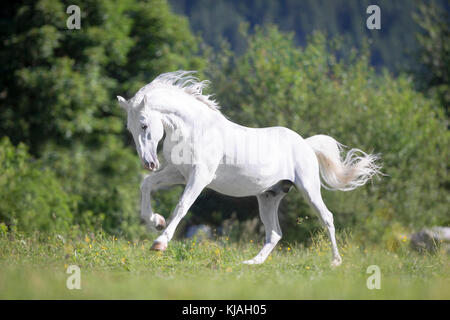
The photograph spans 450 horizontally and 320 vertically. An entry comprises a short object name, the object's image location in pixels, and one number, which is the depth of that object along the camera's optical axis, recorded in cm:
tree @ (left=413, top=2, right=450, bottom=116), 2173
